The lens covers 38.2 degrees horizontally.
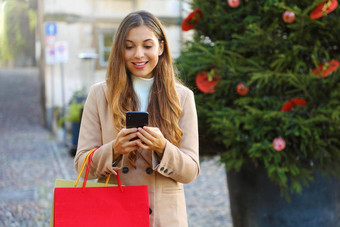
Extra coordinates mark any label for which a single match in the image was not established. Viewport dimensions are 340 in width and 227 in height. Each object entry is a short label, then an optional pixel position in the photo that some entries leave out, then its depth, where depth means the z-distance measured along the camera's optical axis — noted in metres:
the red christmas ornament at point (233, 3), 3.44
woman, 1.96
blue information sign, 12.69
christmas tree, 3.16
